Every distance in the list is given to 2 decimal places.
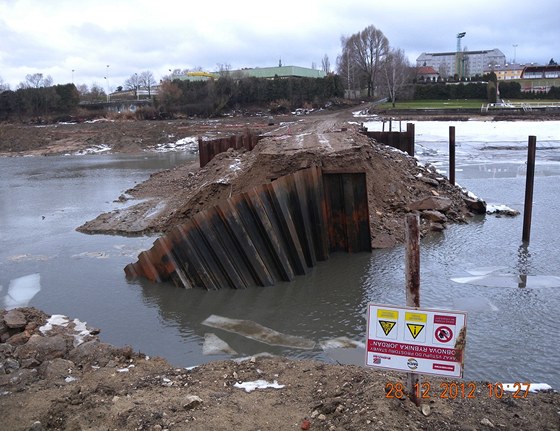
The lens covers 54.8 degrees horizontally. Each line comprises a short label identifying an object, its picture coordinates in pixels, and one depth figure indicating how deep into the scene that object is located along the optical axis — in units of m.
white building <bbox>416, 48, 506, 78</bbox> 179.70
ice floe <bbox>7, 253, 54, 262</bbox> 14.45
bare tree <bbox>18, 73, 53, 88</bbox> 121.41
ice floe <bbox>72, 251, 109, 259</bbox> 14.50
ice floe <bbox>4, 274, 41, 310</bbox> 11.18
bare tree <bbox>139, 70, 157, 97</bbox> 156.95
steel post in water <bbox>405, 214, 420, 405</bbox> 4.99
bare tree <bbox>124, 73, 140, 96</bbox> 157.75
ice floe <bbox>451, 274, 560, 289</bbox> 11.19
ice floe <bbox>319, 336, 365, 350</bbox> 8.55
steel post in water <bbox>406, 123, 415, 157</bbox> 27.01
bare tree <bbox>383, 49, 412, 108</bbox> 85.38
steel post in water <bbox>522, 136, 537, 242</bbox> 14.53
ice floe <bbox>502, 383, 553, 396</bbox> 6.37
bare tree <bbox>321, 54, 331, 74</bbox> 146.29
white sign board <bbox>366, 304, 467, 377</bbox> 4.70
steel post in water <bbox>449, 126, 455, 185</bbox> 21.42
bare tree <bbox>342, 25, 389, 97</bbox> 98.81
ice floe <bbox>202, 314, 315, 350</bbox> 8.73
